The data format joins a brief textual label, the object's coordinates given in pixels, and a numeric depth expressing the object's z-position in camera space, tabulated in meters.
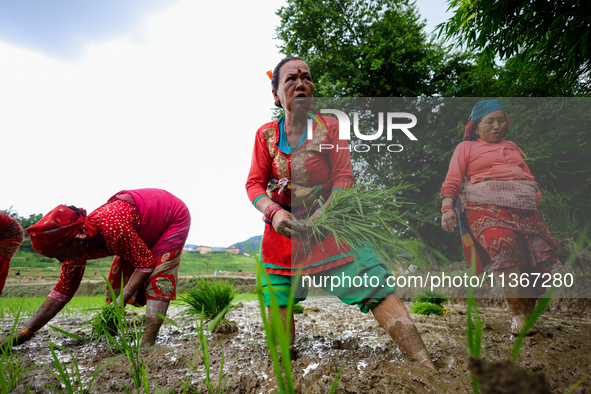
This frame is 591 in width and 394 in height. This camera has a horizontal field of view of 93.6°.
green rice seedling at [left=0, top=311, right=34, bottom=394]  1.08
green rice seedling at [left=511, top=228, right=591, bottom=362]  0.49
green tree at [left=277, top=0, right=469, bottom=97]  8.02
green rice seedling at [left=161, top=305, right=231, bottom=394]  0.99
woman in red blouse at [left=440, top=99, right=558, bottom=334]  2.13
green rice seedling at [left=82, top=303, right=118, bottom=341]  2.20
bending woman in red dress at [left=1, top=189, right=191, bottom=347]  2.01
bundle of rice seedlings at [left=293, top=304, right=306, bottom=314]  3.30
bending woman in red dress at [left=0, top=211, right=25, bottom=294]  2.97
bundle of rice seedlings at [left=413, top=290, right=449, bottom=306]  3.90
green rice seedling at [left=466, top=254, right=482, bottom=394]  0.50
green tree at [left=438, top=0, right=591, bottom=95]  3.08
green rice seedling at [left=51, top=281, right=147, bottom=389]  1.04
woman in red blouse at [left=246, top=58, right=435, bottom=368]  1.60
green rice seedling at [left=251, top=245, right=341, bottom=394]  0.55
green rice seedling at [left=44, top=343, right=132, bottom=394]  0.93
